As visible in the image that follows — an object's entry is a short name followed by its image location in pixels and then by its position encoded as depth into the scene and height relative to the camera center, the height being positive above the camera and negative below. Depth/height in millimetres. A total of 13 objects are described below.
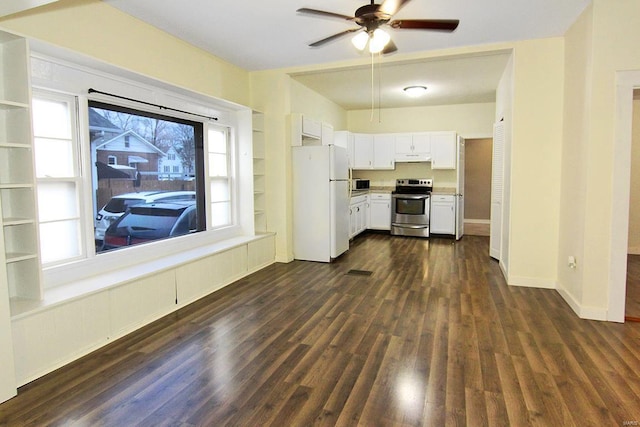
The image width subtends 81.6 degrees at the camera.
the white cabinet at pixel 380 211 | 8062 -556
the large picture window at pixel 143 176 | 3385 +130
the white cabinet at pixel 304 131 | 5574 +893
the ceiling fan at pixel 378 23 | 2742 +1274
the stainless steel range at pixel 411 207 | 7633 -444
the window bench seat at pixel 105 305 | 2408 -938
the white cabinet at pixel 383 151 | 8078 +761
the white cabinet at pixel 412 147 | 7777 +817
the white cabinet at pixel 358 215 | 7148 -582
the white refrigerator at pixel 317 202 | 5488 -230
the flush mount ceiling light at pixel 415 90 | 6316 +1660
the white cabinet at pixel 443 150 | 7586 +734
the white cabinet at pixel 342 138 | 7816 +1024
